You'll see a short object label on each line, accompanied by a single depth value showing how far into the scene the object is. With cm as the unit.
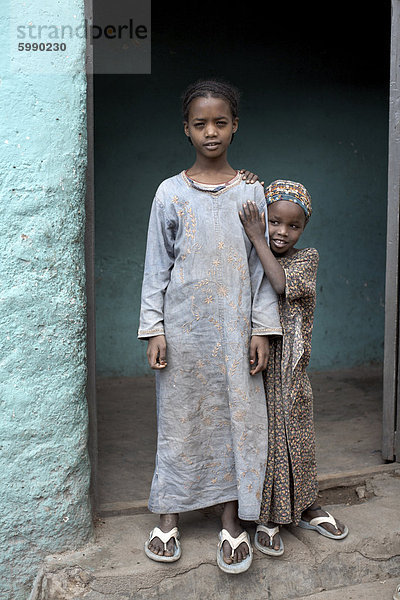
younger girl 246
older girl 241
